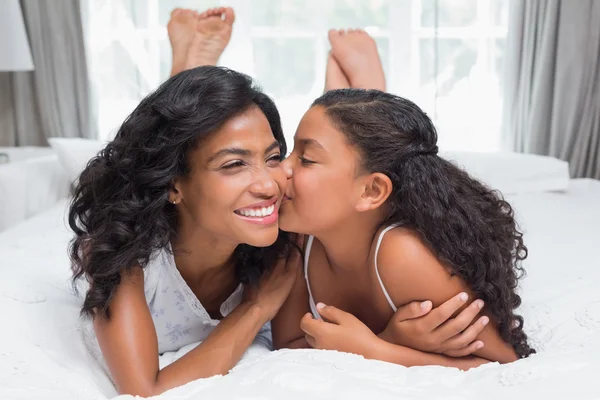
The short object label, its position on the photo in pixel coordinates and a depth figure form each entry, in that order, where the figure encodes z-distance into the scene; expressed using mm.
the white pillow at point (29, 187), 2764
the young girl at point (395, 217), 1392
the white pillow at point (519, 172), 2695
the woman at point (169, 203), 1347
